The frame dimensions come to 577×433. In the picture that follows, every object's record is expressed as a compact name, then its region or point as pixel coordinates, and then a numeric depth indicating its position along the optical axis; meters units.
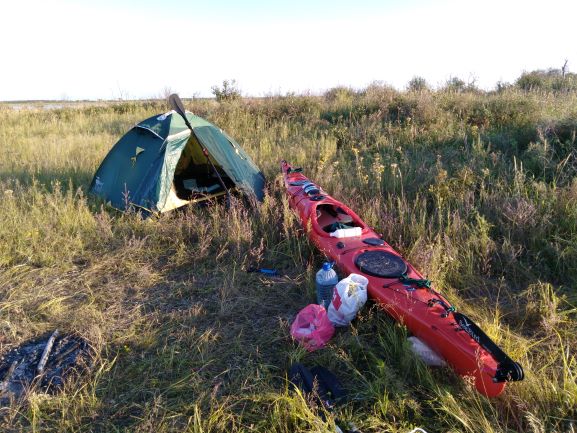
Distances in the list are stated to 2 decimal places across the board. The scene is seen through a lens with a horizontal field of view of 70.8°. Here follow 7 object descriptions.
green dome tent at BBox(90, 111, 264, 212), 4.86
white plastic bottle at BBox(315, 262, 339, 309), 3.17
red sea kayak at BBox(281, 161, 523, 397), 2.25
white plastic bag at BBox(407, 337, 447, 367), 2.51
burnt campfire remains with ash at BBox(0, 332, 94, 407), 2.52
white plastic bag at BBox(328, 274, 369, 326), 2.89
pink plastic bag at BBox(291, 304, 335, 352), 2.77
